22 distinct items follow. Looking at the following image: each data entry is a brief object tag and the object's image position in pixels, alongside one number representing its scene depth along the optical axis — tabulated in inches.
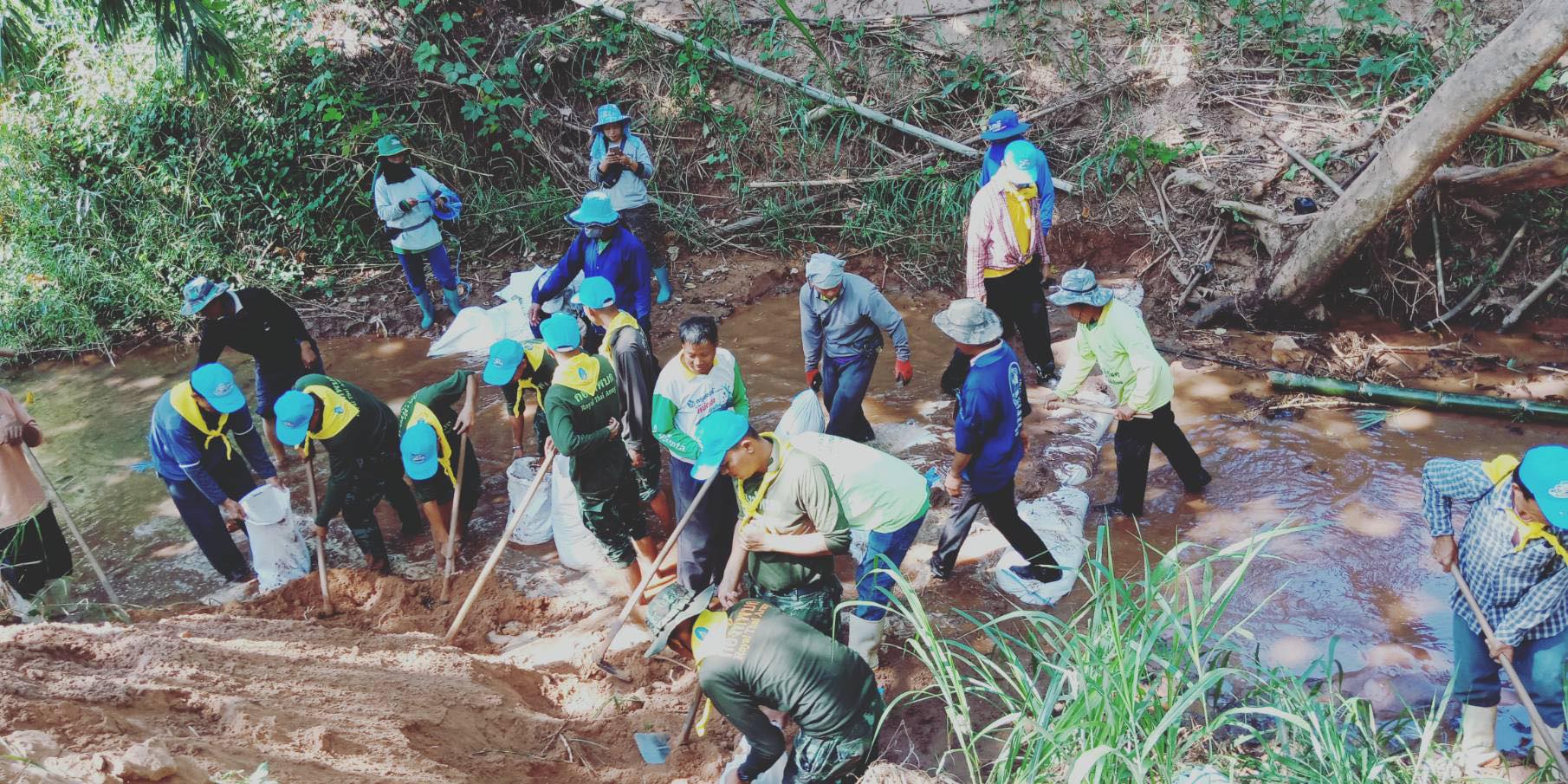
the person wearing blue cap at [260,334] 227.0
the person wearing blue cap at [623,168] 307.1
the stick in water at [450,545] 201.2
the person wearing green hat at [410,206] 306.0
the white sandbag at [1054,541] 186.4
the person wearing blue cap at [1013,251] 243.4
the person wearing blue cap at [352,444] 187.0
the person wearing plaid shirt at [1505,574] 127.3
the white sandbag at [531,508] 219.1
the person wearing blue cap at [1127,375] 191.5
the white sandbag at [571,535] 208.1
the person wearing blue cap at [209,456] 193.9
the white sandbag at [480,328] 300.8
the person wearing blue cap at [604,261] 237.9
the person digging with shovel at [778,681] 129.2
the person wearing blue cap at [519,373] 205.3
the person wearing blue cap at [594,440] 178.5
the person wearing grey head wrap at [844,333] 214.8
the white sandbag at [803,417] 209.8
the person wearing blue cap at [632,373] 196.7
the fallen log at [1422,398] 225.3
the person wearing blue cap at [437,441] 199.8
